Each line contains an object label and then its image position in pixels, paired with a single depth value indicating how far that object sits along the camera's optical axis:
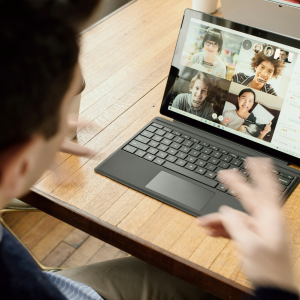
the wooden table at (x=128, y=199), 0.79
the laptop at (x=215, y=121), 0.92
